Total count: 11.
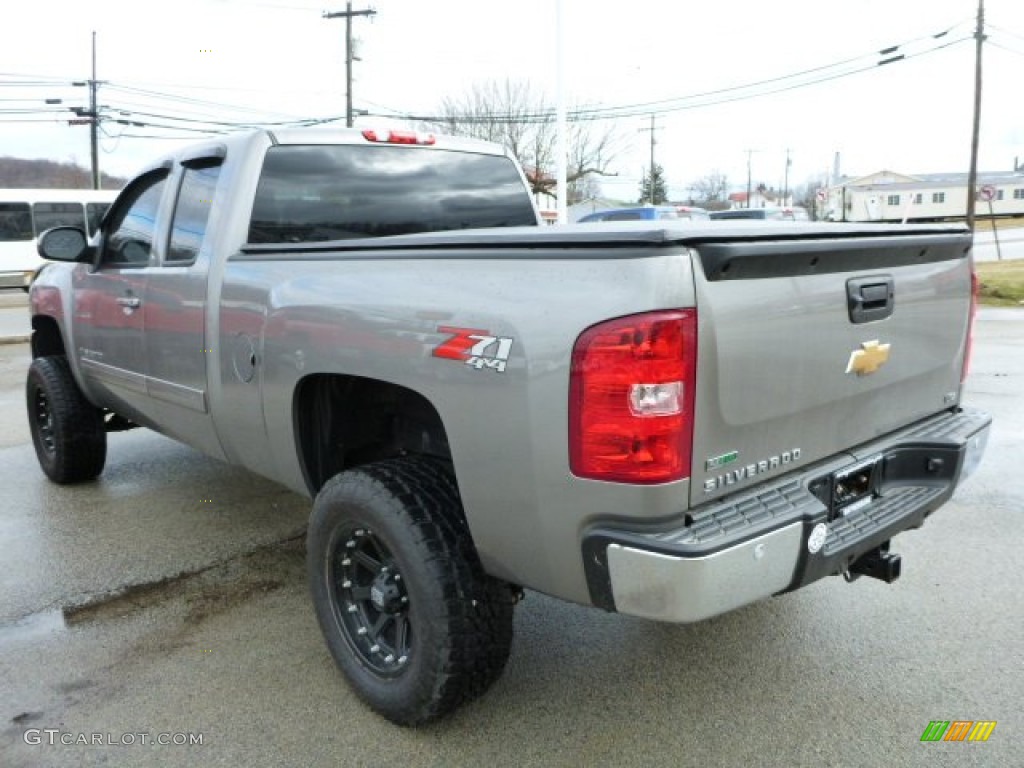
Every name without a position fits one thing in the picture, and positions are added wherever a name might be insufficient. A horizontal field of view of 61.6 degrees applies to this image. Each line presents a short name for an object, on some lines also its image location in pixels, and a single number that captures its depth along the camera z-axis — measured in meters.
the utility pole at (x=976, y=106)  30.00
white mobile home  83.31
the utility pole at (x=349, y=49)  34.16
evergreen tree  71.22
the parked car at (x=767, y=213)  21.50
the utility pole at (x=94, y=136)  35.66
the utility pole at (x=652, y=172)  66.71
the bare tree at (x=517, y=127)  41.47
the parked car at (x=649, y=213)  23.56
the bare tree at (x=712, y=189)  100.12
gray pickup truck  2.10
